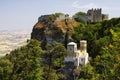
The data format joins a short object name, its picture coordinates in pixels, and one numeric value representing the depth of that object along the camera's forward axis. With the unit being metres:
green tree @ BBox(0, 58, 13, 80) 39.56
